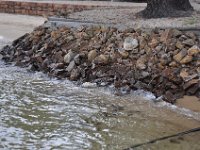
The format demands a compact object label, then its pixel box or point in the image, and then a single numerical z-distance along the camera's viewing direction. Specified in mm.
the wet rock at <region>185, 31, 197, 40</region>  7574
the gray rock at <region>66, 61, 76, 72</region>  8079
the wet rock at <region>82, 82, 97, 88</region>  7477
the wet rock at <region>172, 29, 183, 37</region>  7703
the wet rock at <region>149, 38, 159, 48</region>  7707
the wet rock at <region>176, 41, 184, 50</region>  7464
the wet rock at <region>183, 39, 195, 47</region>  7434
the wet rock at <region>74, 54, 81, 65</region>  8086
